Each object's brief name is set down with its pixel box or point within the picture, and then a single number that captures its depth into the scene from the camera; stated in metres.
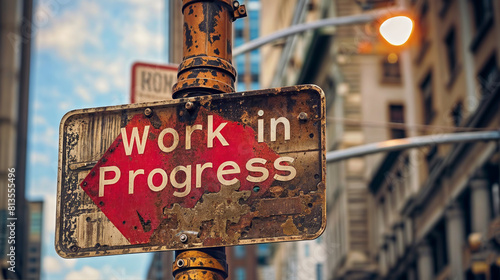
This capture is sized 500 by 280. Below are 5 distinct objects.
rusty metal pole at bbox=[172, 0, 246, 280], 5.09
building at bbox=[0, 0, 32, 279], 38.34
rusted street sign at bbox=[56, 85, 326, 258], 4.57
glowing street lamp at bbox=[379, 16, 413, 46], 11.58
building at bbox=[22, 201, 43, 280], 42.47
